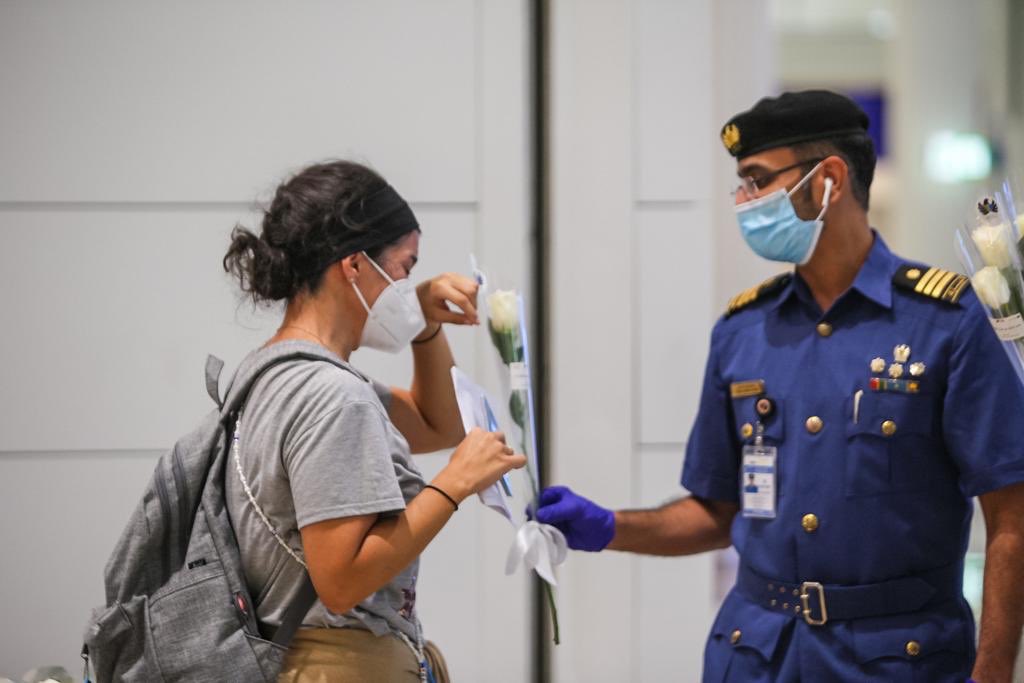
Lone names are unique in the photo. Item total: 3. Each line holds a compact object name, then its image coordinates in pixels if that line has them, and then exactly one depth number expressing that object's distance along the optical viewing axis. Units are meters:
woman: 5.50
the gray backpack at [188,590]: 5.55
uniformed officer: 5.65
